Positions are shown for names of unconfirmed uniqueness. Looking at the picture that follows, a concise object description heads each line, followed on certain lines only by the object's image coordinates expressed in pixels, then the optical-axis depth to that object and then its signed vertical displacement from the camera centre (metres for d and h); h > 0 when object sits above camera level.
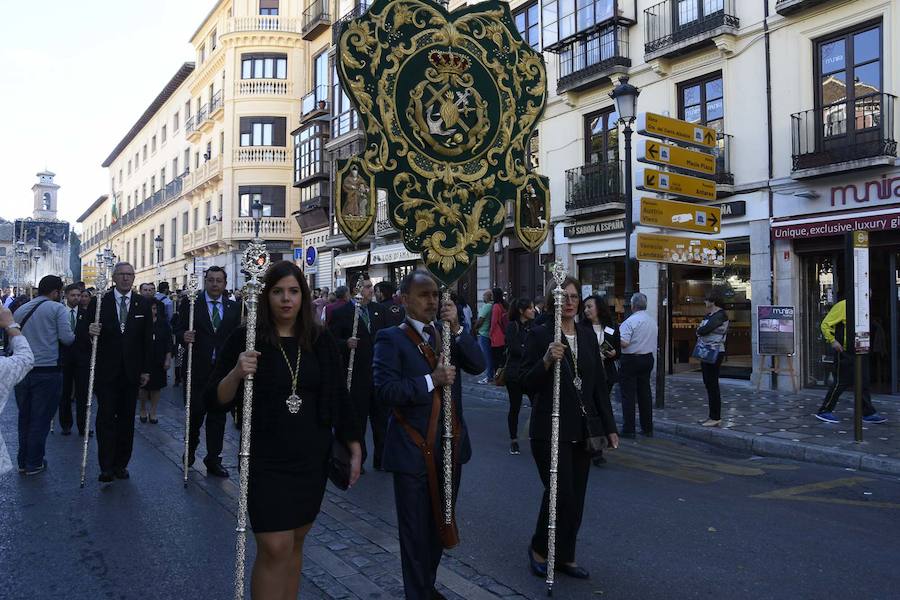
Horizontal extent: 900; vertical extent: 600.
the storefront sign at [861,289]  8.81 +0.20
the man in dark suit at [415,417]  3.69 -0.55
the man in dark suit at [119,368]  6.71 -0.52
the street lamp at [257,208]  21.04 +3.04
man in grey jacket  7.13 -0.60
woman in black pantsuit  4.45 -0.64
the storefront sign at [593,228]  18.25 +2.01
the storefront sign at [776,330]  13.74 -0.44
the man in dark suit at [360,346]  7.51 -0.36
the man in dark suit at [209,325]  7.46 -0.14
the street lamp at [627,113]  12.34 +3.23
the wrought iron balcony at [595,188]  18.06 +3.01
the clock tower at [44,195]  132.12 +21.00
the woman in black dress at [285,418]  3.17 -0.47
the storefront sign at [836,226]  12.49 +1.40
